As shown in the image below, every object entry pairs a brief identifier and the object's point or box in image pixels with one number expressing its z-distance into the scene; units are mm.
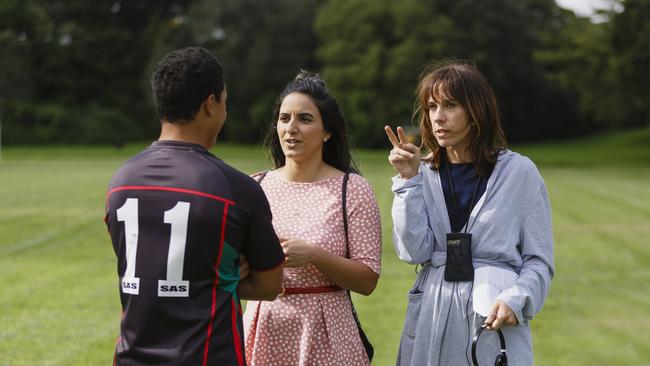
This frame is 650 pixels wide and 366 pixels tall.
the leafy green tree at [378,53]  52156
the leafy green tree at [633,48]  39469
